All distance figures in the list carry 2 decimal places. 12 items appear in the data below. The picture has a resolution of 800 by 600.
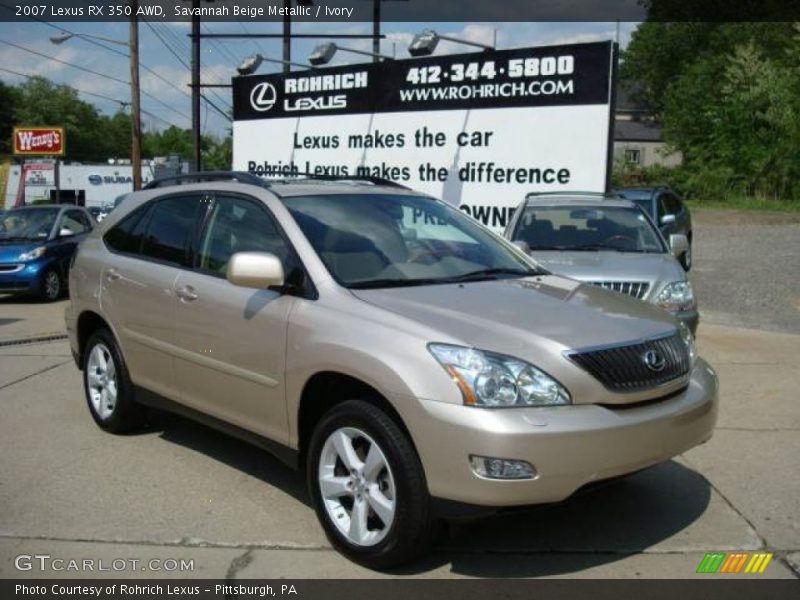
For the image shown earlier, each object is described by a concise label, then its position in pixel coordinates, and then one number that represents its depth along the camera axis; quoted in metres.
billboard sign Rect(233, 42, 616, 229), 10.84
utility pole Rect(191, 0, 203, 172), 24.08
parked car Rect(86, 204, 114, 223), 32.50
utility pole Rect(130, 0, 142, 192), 27.89
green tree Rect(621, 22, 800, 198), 39.50
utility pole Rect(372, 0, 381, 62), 22.23
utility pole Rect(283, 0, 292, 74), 22.80
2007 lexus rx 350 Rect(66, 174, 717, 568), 3.52
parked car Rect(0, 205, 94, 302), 13.66
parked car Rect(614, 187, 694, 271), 16.05
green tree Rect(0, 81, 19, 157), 99.19
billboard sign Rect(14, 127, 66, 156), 50.56
